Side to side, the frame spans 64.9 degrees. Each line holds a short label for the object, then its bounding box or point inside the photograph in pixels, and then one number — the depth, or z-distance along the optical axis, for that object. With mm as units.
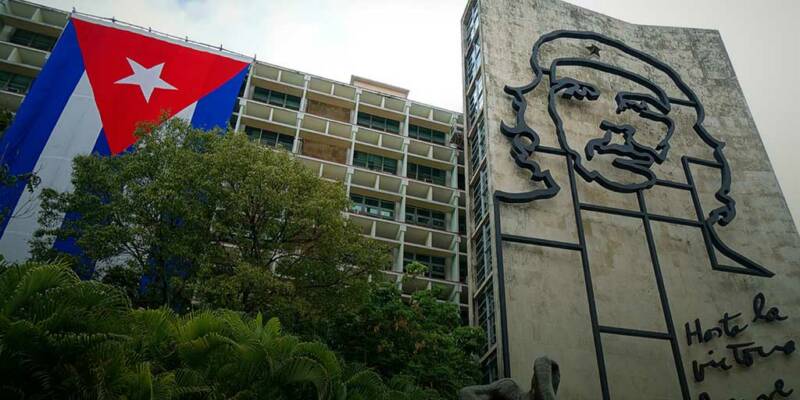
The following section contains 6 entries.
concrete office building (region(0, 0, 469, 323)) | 35000
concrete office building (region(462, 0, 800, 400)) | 19828
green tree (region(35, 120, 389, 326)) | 17828
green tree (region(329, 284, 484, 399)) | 16953
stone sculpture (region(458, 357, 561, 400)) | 12586
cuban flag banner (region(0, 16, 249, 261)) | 25766
